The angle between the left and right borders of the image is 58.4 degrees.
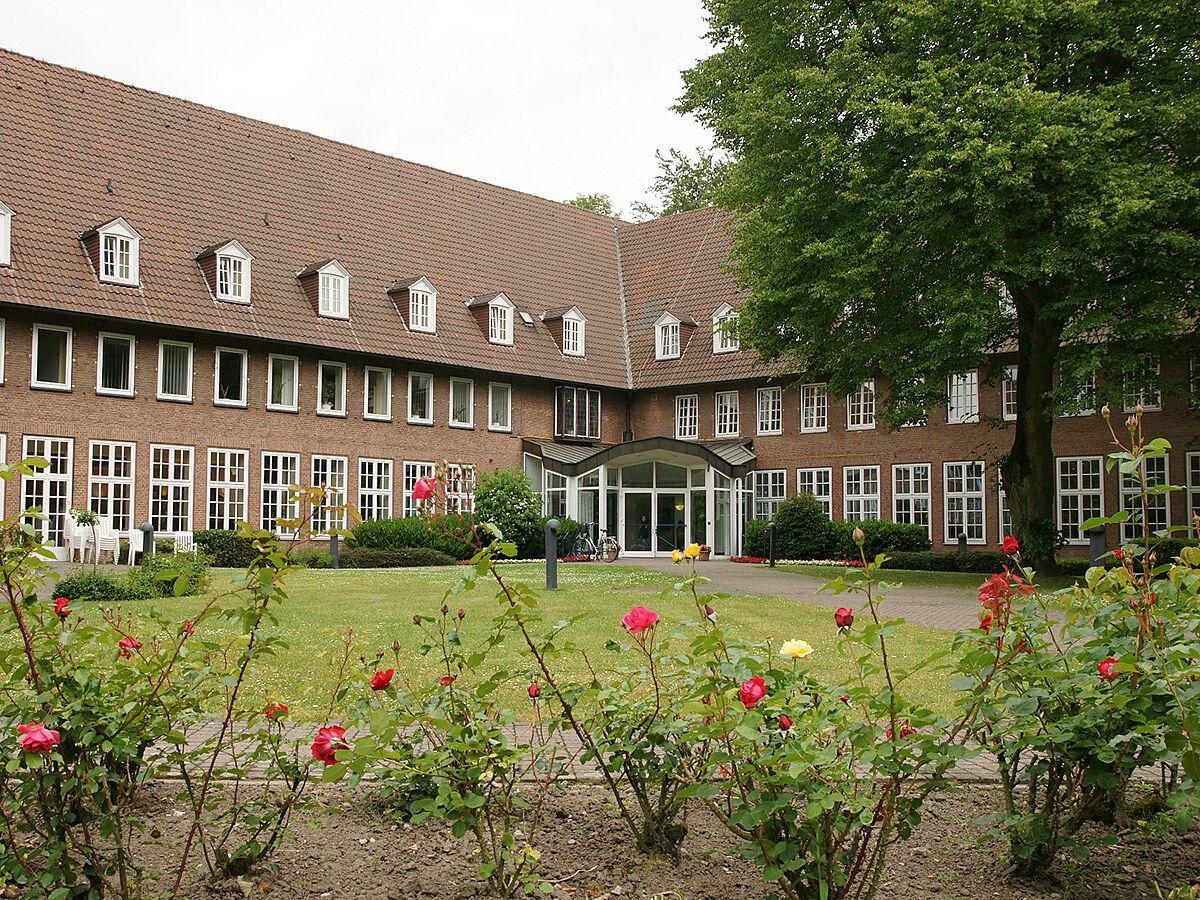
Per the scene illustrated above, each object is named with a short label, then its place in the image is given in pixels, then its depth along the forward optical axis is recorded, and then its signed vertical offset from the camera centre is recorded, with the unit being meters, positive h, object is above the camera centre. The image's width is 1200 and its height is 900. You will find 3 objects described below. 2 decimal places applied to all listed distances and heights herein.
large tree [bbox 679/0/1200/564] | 19.44 +6.00
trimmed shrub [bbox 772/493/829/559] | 34.72 -0.77
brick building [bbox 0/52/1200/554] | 27.06 +4.51
